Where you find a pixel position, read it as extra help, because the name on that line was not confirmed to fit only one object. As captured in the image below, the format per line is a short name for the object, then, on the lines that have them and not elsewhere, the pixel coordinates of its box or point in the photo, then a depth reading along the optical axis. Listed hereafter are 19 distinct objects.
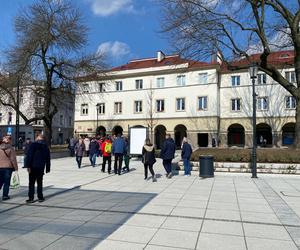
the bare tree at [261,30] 17.75
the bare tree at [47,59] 23.58
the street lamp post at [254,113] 13.12
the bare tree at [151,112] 46.06
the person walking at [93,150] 17.38
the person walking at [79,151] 16.93
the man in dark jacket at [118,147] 13.70
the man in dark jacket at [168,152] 12.84
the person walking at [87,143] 22.36
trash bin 13.10
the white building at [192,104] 41.72
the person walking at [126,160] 15.57
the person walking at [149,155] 12.25
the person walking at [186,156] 13.84
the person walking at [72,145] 25.61
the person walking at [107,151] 14.88
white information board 22.03
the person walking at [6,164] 8.37
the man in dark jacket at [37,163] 7.88
